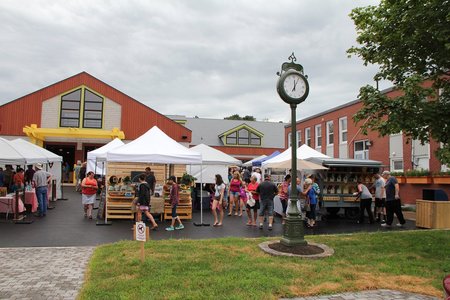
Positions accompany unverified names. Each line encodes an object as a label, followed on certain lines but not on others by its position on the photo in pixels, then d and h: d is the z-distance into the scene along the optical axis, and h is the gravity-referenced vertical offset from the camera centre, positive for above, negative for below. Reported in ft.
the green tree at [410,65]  24.43 +7.97
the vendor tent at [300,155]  52.14 +3.12
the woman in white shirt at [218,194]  39.30 -2.05
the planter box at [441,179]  53.15 -0.03
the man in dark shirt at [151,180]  42.62 -0.65
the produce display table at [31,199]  45.34 -3.18
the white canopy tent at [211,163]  57.62 +1.82
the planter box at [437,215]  38.52 -3.57
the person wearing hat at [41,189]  42.34 -1.85
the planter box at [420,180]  56.44 -0.15
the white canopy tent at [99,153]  60.30 +2.48
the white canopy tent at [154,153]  39.58 +2.23
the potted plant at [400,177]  61.36 +0.26
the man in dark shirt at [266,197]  36.86 -1.99
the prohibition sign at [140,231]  21.30 -3.18
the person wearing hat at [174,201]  36.24 -2.51
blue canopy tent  68.66 +2.53
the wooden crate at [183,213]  41.91 -4.18
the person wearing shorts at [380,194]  42.29 -1.73
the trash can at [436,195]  39.88 -1.64
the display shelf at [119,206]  41.09 -3.46
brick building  60.95 +6.71
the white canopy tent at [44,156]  48.26 +2.12
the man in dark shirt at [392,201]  39.55 -2.35
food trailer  45.78 -0.33
